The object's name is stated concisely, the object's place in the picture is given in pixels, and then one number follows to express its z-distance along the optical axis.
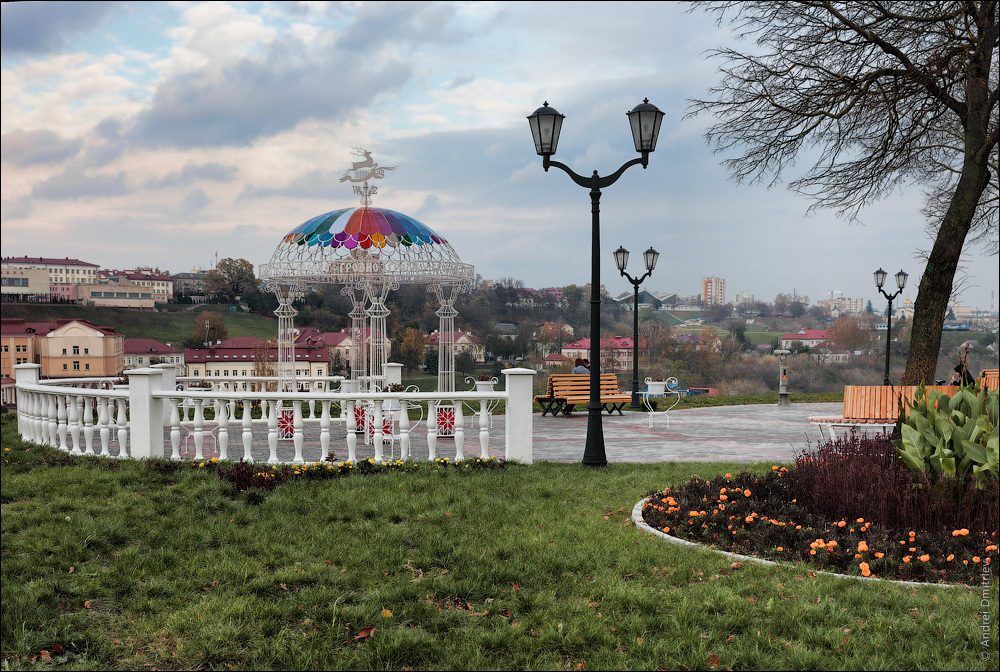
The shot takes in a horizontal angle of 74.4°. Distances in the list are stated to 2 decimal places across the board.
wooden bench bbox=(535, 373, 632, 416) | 14.77
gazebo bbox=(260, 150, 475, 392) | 10.62
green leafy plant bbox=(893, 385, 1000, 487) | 5.19
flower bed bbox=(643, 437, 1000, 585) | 4.51
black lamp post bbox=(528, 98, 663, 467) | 8.05
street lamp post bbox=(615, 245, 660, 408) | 17.98
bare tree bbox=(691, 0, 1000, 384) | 9.48
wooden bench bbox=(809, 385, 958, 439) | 9.61
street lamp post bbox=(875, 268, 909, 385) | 22.75
